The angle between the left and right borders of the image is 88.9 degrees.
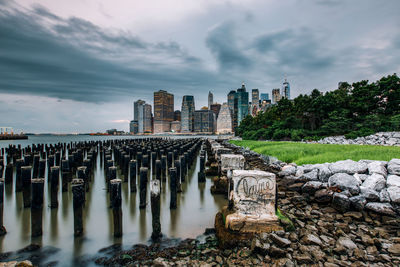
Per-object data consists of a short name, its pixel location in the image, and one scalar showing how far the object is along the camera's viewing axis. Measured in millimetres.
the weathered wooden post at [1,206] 5289
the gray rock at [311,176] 7980
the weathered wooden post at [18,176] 9469
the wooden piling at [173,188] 7184
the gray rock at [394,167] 6686
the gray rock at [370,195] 5742
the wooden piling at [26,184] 7117
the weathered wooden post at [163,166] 11711
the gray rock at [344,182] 6227
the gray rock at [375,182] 6180
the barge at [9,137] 86112
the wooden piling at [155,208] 5211
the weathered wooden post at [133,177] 9375
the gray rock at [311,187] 7101
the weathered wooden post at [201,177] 11414
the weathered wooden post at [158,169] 10641
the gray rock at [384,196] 5643
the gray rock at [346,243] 3984
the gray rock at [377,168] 6805
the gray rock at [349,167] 7344
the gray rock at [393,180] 6005
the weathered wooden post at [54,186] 7254
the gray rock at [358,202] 5559
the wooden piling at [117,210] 5195
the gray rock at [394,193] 5492
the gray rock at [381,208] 5134
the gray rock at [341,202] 5707
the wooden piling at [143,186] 7281
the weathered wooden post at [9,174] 10172
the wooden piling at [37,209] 5246
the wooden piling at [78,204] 5160
